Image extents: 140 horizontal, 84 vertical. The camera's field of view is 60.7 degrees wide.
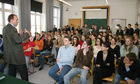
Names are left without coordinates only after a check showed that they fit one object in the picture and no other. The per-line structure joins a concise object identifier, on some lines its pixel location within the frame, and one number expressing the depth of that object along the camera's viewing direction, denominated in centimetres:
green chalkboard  1112
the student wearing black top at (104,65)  272
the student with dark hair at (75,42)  420
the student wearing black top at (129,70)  253
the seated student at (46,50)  453
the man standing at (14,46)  219
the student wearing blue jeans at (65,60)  291
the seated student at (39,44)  476
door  1204
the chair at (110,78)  269
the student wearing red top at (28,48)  381
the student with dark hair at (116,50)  370
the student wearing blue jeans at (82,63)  265
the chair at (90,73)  296
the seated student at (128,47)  346
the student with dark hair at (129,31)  808
